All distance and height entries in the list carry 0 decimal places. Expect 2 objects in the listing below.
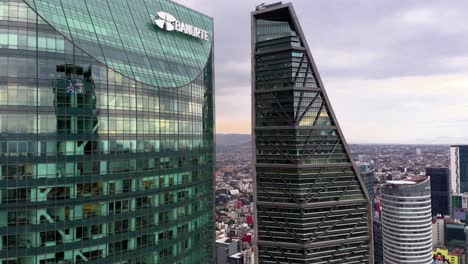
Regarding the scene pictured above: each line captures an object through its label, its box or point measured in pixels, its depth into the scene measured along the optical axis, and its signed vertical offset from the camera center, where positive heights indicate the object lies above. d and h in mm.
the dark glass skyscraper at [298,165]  147375 -11048
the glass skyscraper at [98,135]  63875 +672
